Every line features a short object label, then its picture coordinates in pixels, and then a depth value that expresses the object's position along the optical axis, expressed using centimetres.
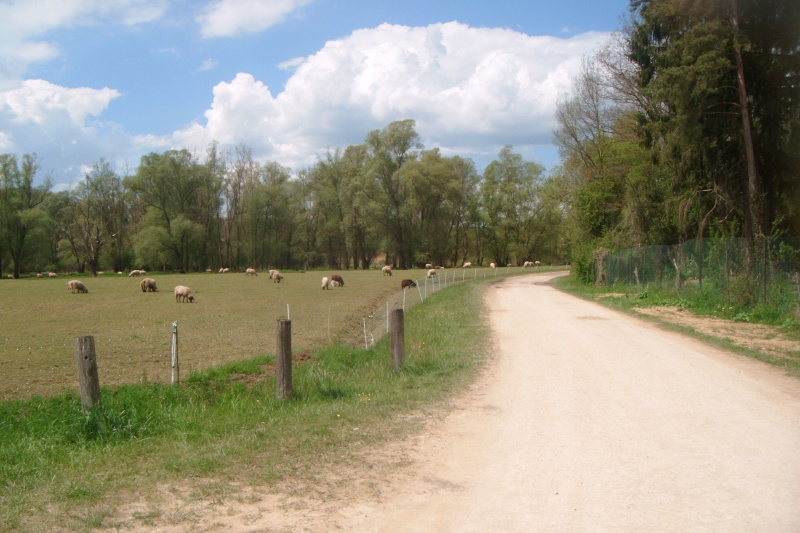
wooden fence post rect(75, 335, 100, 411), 735
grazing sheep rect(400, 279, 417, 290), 4506
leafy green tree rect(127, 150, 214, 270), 8744
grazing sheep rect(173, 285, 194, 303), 3447
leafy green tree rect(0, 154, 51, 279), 8088
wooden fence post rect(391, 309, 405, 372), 1132
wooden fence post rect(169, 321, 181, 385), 1052
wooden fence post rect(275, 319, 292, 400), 908
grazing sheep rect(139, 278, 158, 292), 4338
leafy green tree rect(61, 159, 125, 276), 9194
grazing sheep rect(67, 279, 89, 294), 4103
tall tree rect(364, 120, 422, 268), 8919
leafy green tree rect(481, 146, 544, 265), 9581
